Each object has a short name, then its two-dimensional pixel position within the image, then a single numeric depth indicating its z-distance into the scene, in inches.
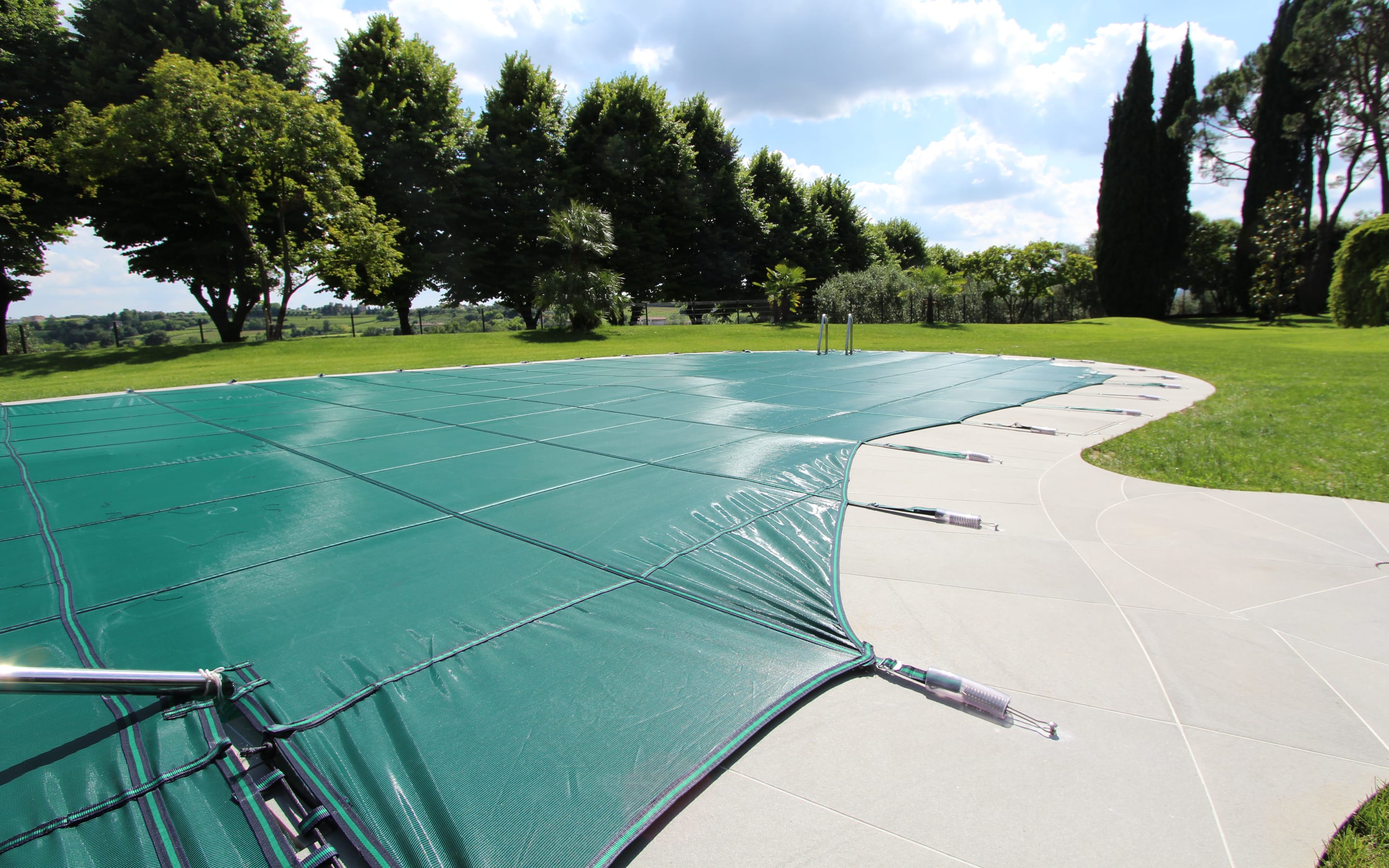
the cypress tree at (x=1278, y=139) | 1085.1
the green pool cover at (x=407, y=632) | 62.4
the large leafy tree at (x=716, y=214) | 1119.0
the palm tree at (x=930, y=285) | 908.0
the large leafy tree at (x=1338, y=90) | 942.4
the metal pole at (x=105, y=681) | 57.6
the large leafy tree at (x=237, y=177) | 602.2
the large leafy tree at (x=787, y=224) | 1188.5
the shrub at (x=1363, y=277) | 602.9
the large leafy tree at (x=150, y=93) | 692.1
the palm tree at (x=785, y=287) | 915.4
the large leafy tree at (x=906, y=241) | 1621.6
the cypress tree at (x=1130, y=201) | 1148.5
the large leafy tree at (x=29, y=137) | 621.6
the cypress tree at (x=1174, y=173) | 1169.4
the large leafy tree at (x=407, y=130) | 875.4
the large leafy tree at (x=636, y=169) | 1005.8
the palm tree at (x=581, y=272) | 773.3
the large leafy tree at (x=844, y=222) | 1274.6
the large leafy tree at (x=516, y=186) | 956.6
